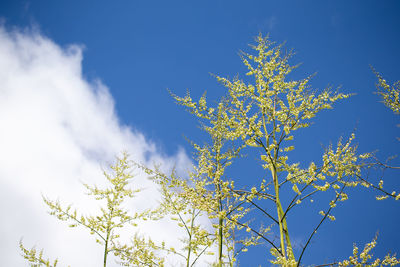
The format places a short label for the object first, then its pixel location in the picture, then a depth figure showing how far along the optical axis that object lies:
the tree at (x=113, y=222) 7.25
